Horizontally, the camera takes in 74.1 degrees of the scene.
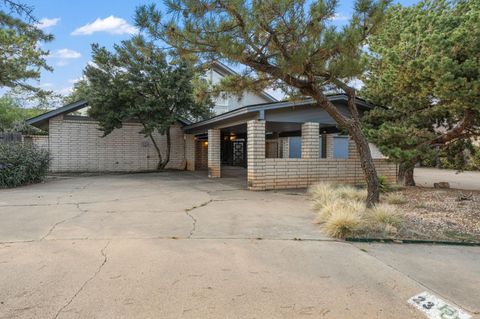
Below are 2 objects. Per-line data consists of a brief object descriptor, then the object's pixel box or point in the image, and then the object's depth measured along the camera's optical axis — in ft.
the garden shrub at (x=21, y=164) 32.17
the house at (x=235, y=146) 31.76
